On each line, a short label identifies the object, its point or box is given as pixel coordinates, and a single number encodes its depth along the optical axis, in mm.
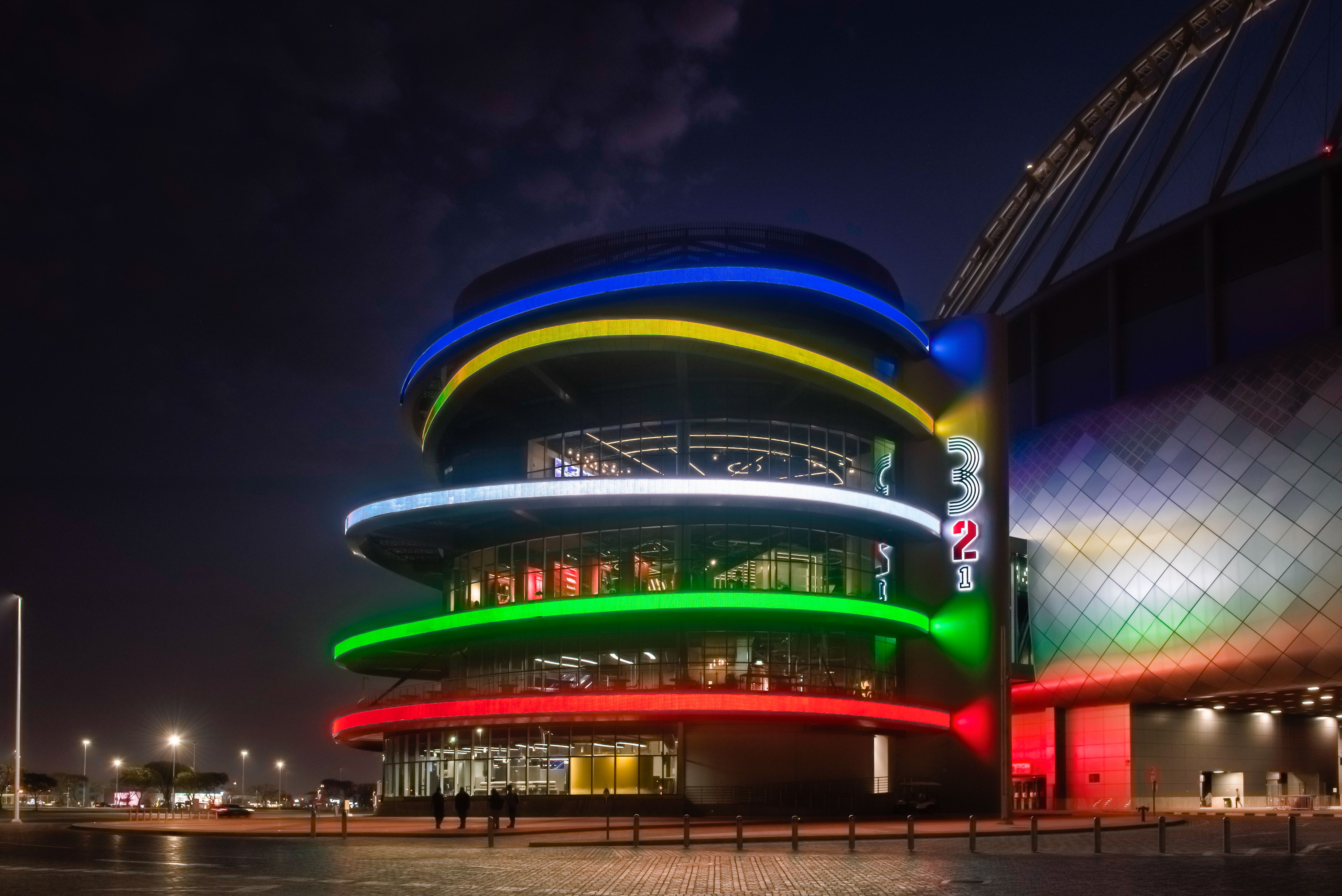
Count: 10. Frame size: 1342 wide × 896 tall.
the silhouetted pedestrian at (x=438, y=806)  45594
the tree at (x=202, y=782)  130250
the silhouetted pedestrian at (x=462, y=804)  44375
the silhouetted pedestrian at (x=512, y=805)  45156
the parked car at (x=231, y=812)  73312
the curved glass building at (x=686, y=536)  58750
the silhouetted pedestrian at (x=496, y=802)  42500
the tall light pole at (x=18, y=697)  67750
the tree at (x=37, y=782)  155875
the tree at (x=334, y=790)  150125
